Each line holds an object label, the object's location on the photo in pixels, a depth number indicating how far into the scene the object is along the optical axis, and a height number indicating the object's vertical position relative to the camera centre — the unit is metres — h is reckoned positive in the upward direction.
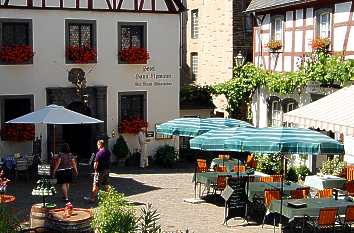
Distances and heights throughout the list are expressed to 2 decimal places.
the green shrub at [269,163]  23.44 -2.85
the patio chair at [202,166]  20.17 -2.52
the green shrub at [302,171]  22.59 -3.00
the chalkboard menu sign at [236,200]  16.12 -2.86
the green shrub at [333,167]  20.92 -2.66
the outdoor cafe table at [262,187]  16.44 -2.63
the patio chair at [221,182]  17.78 -2.65
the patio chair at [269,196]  15.27 -2.60
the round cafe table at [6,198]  15.35 -2.71
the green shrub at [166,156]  25.86 -2.87
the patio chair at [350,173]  20.19 -2.75
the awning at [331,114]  15.35 -0.78
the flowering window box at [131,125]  25.91 -1.63
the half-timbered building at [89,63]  23.95 +0.76
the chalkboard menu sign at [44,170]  16.55 -2.17
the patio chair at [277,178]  17.88 -2.57
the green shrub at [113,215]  9.95 -2.06
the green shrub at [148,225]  9.55 -2.06
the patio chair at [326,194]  15.99 -2.67
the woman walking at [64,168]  17.84 -2.31
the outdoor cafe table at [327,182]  19.86 -2.97
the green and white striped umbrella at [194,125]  18.66 -1.20
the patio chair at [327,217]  13.86 -2.82
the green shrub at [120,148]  25.59 -2.51
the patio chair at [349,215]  14.21 -2.84
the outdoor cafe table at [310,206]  14.19 -2.70
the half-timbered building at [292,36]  21.71 +1.71
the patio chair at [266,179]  17.83 -2.57
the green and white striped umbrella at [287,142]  14.46 -1.30
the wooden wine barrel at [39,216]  13.62 -2.75
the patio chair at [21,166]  21.75 -2.72
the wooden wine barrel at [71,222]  13.04 -2.76
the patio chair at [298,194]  15.77 -2.63
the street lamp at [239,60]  27.73 +1.00
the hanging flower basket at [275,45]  25.45 +1.49
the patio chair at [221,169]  19.62 -2.54
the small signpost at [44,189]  15.29 -2.46
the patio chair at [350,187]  17.81 -2.80
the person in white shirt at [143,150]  25.41 -2.56
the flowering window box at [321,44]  22.12 +1.35
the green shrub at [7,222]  9.01 -1.96
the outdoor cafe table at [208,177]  18.09 -2.59
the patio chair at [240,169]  19.20 -2.51
